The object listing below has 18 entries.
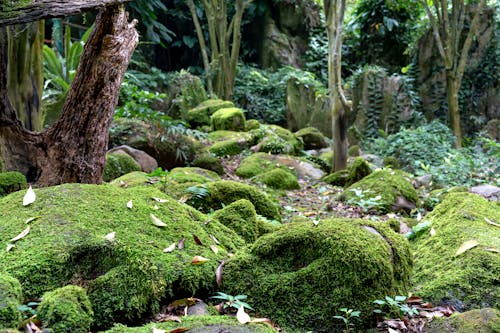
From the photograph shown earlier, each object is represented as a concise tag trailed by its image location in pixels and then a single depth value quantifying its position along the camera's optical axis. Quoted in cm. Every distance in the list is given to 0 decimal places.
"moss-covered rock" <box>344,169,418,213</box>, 598
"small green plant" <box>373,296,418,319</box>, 255
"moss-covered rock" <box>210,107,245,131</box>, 1081
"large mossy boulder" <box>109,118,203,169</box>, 753
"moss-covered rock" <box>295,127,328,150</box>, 1184
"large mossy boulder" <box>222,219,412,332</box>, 254
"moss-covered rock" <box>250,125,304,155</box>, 991
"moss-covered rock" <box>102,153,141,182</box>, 612
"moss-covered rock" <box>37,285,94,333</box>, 195
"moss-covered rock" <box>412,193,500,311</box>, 287
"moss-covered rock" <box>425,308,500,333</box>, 233
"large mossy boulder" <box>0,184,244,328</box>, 231
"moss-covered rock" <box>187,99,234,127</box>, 1161
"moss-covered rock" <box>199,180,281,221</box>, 441
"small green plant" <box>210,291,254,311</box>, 246
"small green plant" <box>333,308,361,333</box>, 242
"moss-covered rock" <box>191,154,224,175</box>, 779
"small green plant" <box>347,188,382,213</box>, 584
